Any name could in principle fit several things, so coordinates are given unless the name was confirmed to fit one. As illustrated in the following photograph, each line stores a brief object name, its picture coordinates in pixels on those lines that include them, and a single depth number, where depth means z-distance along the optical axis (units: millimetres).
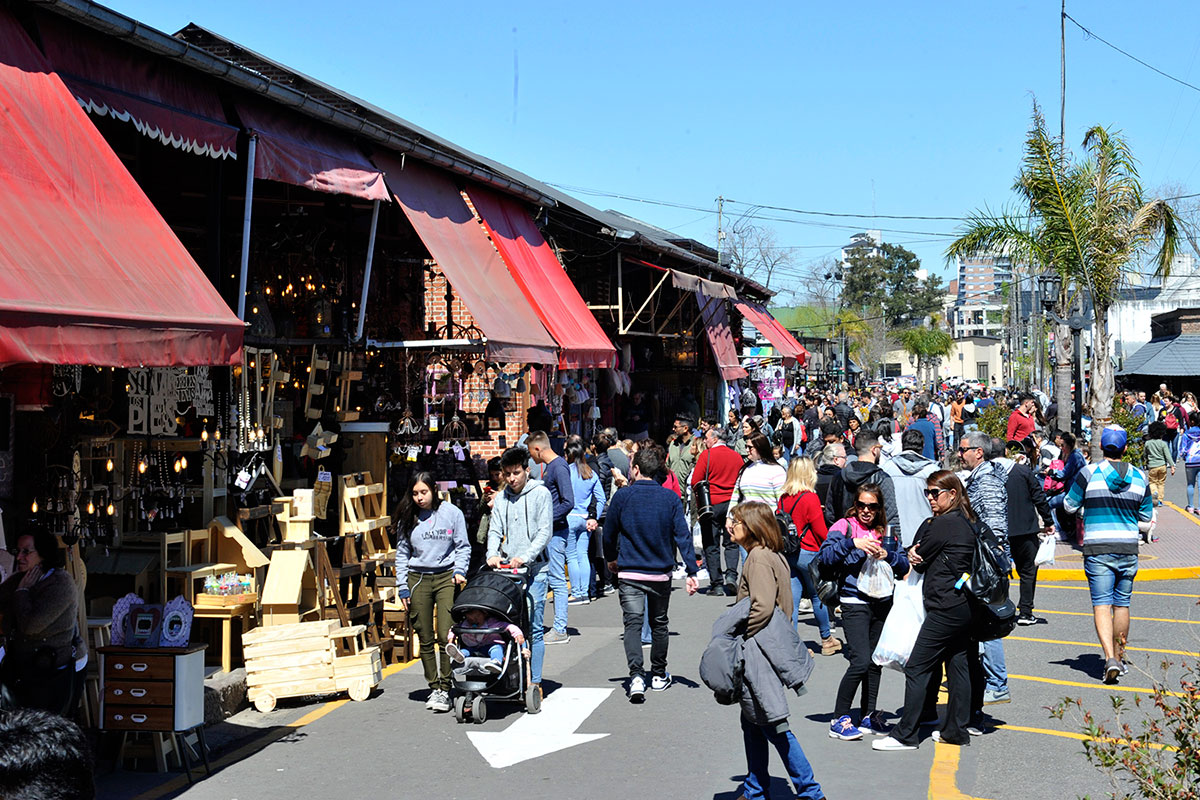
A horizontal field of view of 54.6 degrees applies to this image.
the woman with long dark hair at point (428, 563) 8891
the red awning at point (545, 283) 12820
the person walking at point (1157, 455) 18166
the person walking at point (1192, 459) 19688
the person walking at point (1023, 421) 17797
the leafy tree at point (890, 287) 108688
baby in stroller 8273
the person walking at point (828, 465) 10898
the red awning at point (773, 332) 27306
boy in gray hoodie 8844
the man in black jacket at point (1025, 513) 10781
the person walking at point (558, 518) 10969
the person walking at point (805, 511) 10125
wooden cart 8734
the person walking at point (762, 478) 10992
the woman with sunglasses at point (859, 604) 7555
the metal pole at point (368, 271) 10305
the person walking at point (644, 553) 8742
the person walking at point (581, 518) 12555
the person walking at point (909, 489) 9391
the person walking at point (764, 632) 5996
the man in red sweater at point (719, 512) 12906
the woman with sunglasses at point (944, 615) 7215
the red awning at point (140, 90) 7145
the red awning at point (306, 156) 8742
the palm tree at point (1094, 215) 21156
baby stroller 8258
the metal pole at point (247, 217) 8469
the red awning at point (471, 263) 10898
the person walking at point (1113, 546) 9180
